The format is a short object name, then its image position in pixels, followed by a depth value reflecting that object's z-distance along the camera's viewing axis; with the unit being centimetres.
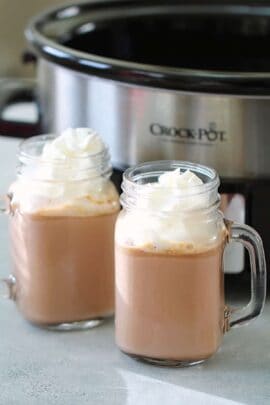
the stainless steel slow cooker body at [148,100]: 98
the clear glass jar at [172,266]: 90
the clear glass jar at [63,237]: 96
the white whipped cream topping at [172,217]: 89
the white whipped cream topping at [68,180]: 96
